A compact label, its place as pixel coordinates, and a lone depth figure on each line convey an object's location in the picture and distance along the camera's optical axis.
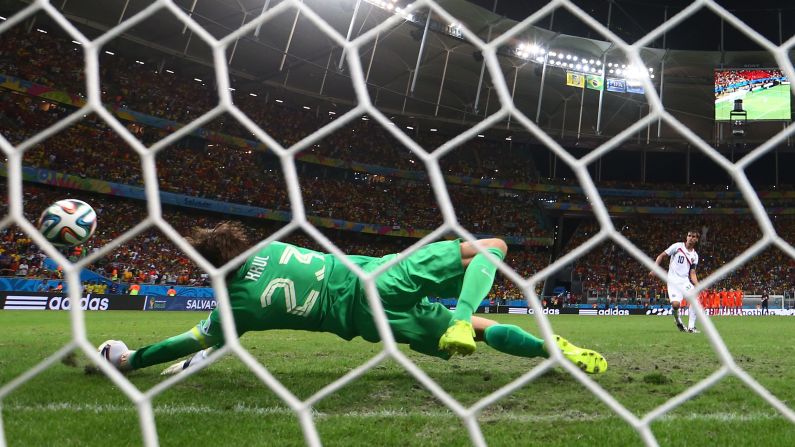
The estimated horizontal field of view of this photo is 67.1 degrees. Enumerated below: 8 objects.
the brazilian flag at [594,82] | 23.45
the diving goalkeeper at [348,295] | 2.68
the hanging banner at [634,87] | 23.86
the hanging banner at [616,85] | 23.73
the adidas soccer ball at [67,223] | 3.69
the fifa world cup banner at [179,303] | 15.50
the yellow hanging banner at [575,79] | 23.31
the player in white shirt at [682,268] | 8.00
